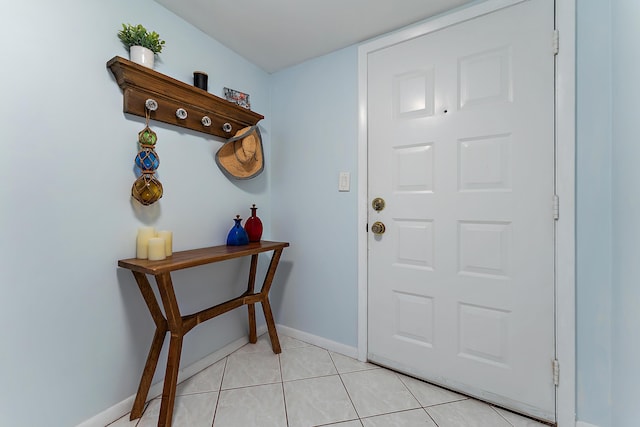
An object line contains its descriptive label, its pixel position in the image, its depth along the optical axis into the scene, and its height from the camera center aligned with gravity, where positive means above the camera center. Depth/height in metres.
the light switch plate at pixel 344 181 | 1.83 +0.22
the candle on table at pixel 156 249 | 1.26 -0.17
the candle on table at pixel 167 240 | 1.34 -0.14
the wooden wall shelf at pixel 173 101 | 1.24 +0.61
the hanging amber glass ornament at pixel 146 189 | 1.30 +0.11
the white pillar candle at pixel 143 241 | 1.31 -0.14
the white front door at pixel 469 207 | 1.28 +0.04
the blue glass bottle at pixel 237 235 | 1.73 -0.15
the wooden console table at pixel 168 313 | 1.18 -0.50
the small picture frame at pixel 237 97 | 1.81 +0.79
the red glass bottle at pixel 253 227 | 1.86 -0.10
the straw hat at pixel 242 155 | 1.76 +0.39
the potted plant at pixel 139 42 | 1.27 +0.81
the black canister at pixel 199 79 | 1.56 +0.77
